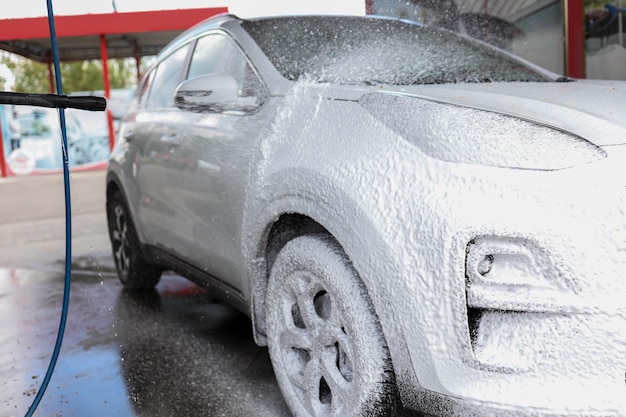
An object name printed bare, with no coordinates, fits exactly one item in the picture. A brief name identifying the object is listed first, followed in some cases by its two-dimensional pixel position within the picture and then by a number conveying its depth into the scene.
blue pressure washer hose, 2.51
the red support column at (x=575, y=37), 7.50
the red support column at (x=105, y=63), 15.86
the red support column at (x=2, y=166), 18.67
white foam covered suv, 1.82
